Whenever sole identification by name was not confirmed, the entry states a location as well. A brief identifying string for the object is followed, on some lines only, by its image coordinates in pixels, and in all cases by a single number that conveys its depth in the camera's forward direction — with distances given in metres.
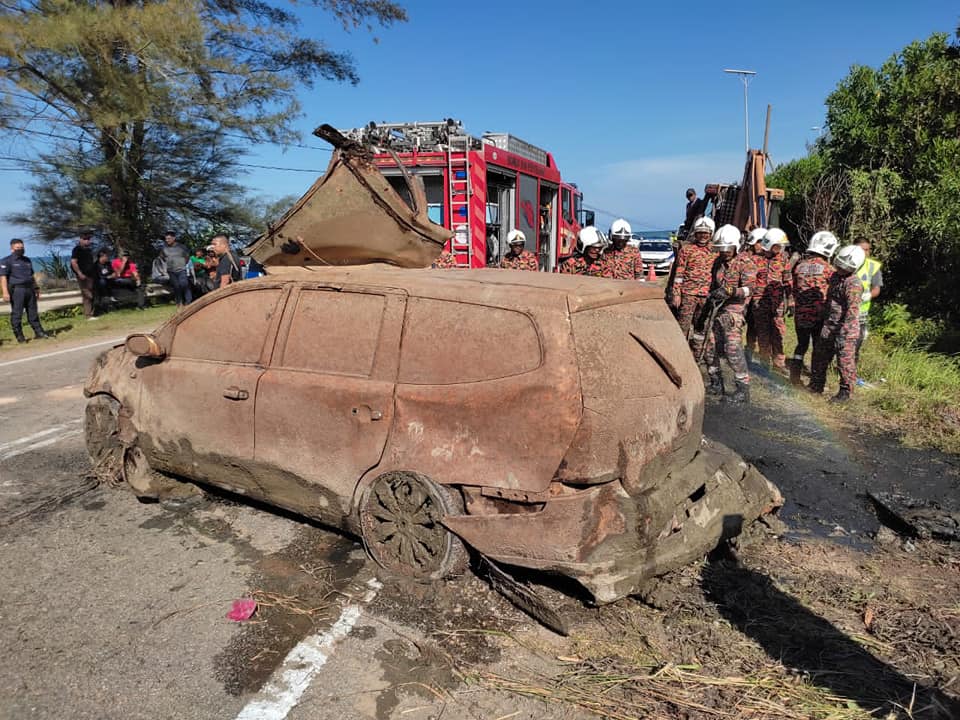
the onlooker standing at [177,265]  14.56
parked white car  22.19
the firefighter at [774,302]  8.99
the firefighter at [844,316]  6.98
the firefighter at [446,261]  9.24
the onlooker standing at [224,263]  10.06
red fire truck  11.00
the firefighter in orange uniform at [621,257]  8.23
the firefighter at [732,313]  7.57
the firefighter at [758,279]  8.83
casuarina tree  14.98
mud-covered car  3.01
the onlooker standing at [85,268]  14.70
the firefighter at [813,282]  7.86
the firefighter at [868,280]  8.36
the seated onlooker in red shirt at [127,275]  17.17
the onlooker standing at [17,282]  11.56
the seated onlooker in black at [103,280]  15.76
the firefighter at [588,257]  8.16
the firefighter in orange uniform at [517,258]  8.71
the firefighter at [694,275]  8.29
